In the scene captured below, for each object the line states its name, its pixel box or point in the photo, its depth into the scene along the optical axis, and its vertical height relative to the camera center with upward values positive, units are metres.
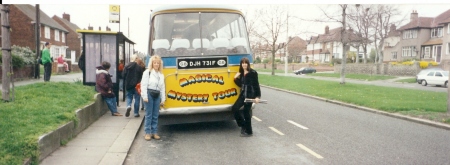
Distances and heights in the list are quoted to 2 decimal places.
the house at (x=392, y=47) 63.03 +3.45
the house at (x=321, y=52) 91.44 +3.45
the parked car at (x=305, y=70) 59.19 -0.75
